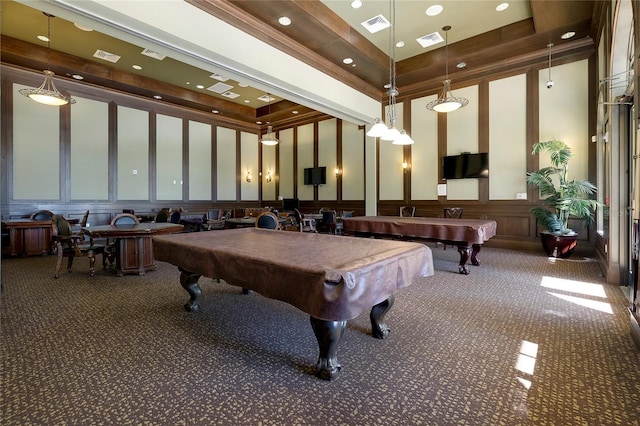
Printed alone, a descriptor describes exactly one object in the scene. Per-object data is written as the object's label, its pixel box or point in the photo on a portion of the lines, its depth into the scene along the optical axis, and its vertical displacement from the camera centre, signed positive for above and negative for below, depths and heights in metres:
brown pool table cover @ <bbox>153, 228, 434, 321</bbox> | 1.49 -0.34
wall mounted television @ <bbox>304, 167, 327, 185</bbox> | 9.93 +1.26
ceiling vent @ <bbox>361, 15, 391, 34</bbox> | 5.30 +3.58
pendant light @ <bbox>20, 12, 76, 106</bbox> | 5.00 +2.10
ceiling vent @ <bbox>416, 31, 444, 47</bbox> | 5.85 +3.62
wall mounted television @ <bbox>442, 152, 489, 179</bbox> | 6.72 +1.09
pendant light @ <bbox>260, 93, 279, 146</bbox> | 8.93 +2.24
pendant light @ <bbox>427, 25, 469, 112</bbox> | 4.81 +1.85
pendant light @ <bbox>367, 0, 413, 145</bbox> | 3.96 +1.12
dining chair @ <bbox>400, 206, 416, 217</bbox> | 7.09 -0.03
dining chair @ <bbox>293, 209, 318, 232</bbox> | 6.33 -0.30
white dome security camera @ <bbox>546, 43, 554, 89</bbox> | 5.63 +2.55
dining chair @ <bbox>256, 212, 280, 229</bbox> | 4.44 -0.14
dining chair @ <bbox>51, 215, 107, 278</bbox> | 4.15 -0.51
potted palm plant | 5.06 +0.18
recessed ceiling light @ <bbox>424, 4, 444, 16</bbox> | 4.94 +3.55
